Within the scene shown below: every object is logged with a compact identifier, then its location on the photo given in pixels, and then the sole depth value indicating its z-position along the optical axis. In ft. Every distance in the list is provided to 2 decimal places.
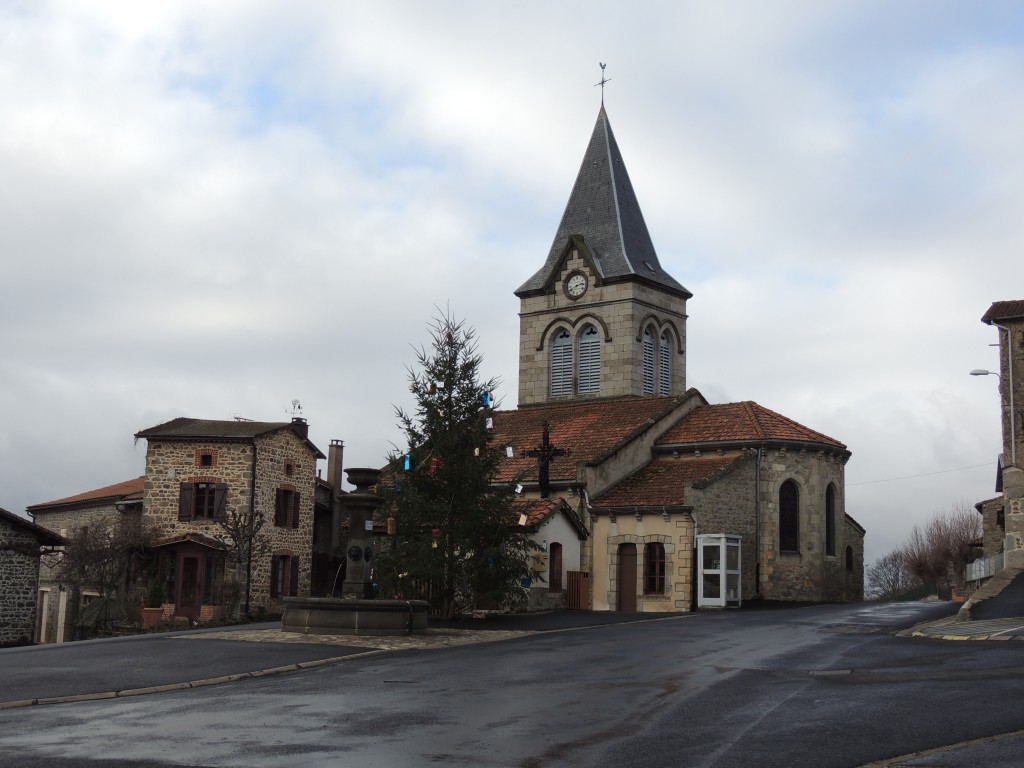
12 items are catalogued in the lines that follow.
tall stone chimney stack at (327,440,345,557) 142.10
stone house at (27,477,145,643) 136.56
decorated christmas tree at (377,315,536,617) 90.02
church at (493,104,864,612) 112.98
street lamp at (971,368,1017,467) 115.75
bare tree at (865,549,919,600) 331.04
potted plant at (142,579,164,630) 125.11
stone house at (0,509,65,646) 108.47
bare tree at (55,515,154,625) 126.41
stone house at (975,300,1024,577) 116.26
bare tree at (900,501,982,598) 221.46
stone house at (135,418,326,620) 126.21
